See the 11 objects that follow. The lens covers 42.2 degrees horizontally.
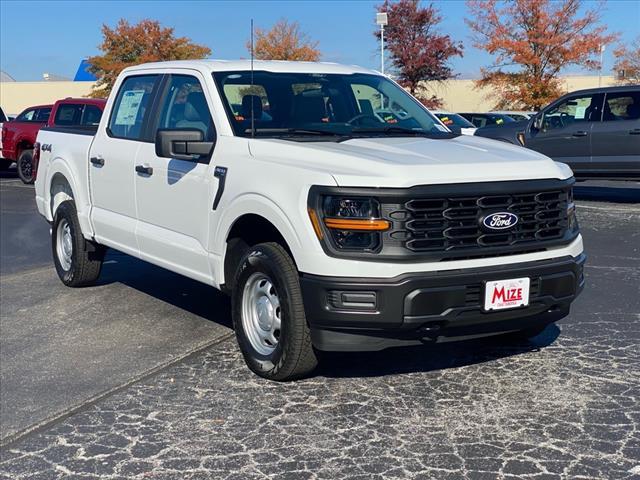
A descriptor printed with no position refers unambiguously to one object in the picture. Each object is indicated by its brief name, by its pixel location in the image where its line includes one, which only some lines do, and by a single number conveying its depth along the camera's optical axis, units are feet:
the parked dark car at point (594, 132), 44.45
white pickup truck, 14.19
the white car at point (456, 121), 67.00
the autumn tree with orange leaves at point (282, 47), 126.41
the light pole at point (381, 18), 92.22
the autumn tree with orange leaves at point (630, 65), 125.24
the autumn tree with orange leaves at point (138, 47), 126.93
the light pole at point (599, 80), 136.23
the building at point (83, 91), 141.90
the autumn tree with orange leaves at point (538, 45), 97.50
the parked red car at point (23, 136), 63.16
